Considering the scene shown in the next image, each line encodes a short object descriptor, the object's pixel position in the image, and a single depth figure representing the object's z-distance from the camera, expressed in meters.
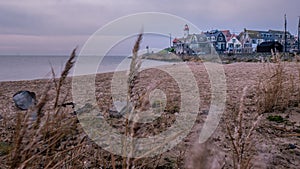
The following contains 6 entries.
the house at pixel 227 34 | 59.13
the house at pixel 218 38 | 57.48
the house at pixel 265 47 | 38.41
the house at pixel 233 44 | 58.63
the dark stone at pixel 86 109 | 3.23
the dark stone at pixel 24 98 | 4.00
